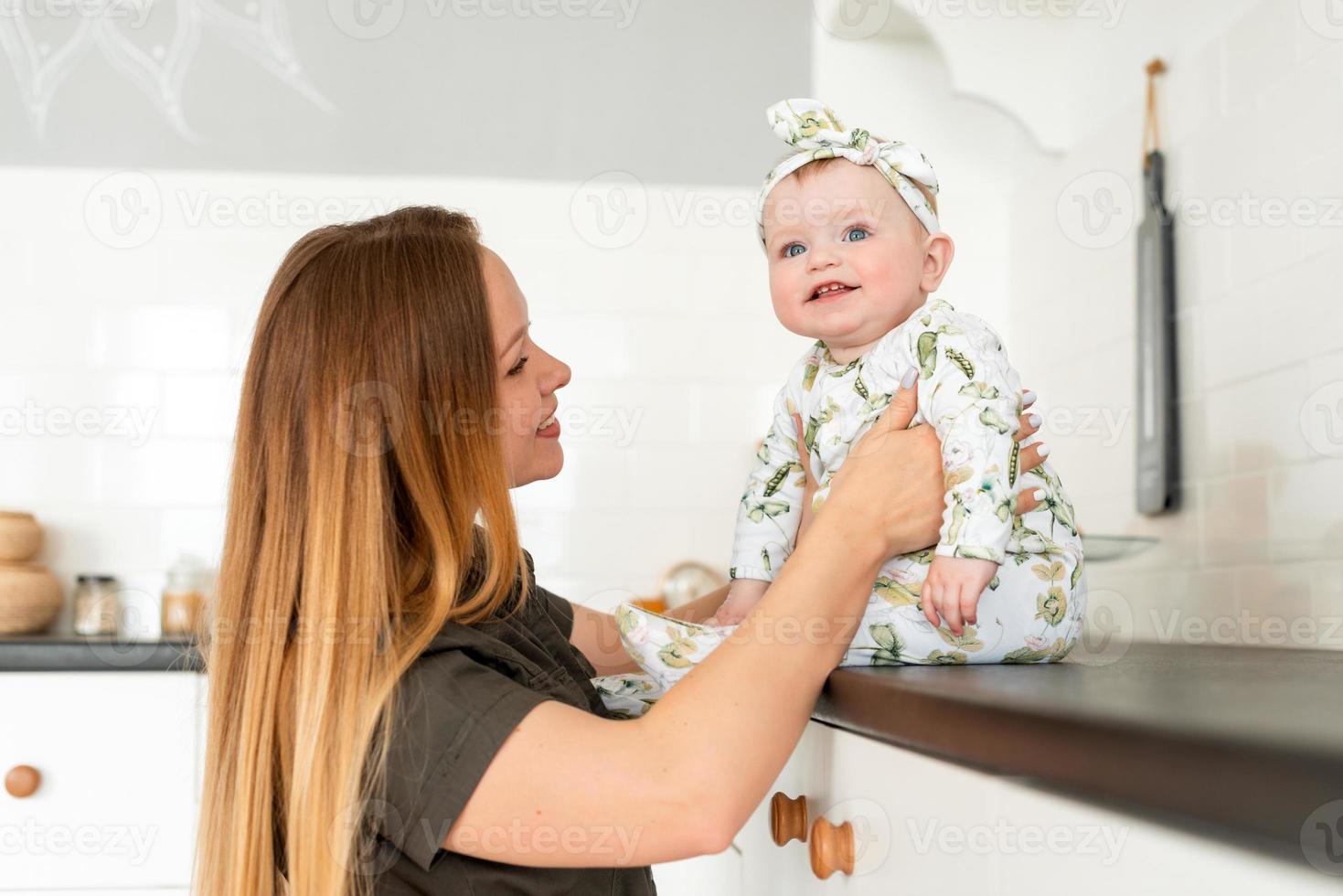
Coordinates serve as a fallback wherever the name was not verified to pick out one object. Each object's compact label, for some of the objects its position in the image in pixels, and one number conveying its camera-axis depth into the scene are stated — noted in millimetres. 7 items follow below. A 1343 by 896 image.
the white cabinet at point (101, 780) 1537
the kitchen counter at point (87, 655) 1545
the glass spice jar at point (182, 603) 1856
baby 853
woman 712
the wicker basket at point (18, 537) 1867
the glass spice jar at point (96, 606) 1891
